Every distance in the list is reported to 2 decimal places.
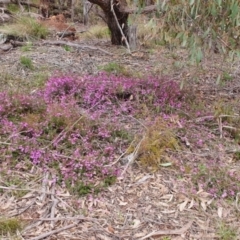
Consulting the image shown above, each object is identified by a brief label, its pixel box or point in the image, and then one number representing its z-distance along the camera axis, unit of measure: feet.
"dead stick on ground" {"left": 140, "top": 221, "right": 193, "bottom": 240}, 8.40
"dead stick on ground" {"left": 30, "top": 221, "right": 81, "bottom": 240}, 7.98
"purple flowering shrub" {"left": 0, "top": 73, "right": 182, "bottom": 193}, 10.26
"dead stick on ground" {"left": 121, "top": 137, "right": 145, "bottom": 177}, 10.70
